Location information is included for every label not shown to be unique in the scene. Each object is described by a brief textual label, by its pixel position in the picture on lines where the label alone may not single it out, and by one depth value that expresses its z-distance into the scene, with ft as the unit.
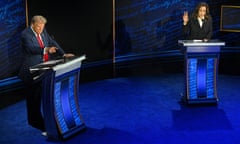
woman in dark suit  20.53
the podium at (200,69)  19.15
